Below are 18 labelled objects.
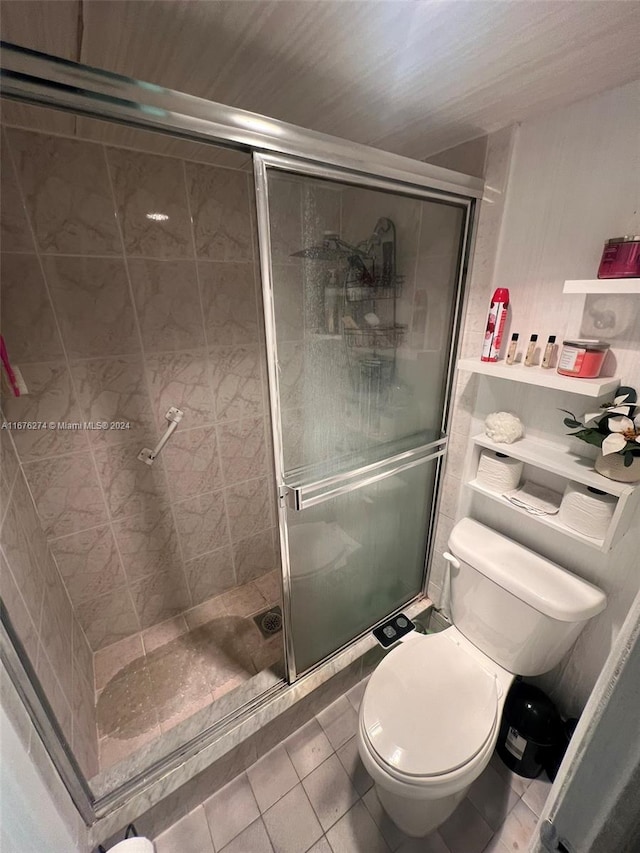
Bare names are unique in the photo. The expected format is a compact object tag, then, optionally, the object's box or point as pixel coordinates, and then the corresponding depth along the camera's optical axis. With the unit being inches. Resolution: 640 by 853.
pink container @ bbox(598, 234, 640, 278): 32.6
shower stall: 34.8
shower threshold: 40.3
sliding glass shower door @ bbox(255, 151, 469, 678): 35.9
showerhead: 36.9
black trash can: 46.8
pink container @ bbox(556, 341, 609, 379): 36.0
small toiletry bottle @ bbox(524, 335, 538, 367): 41.9
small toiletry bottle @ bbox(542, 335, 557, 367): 39.7
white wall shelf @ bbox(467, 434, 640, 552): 35.9
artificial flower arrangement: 33.9
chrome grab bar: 59.1
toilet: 37.1
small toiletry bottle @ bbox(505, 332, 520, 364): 43.3
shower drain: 67.8
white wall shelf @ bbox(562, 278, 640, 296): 31.6
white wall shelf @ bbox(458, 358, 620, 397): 35.1
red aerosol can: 43.5
